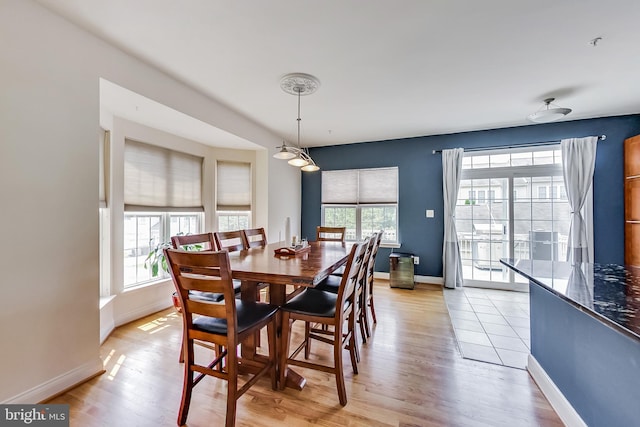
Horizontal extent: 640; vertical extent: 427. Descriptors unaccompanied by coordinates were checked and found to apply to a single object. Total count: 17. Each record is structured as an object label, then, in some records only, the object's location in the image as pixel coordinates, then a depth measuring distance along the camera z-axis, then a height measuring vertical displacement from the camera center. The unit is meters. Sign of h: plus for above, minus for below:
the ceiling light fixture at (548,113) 3.03 +1.16
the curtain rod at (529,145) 3.65 +1.04
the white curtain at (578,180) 3.62 +0.46
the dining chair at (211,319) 1.37 -0.62
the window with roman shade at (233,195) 4.15 +0.30
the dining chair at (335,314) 1.67 -0.66
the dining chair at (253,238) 2.87 -0.28
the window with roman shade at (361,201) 4.85 +0.24
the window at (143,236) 3.07 -0.27
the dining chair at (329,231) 3.62 -0.23
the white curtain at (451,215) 4.27 -0.02
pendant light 2.59 +1.31
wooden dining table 1.53 -0.35
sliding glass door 3.97 +0.03
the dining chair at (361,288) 2.36 -0.67
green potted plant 3.15 -0.56
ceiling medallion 2.57 +1.32
